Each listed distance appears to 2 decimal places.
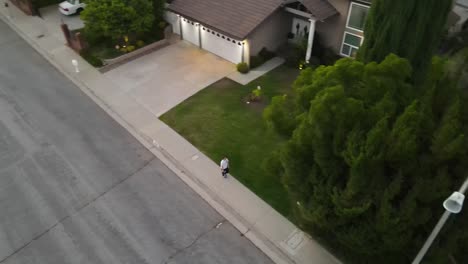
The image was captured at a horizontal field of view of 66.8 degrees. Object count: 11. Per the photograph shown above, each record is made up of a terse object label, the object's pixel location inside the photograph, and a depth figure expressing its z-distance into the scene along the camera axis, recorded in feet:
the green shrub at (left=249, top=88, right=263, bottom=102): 66.54
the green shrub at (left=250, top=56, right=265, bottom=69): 75.61
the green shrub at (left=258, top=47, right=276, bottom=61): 77.15
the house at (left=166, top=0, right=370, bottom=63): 69.00
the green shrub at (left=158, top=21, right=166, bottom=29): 85.40
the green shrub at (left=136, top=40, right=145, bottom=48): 81.51
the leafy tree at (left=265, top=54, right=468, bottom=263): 30.22
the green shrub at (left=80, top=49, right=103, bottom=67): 76.02
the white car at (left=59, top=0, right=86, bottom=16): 92.94
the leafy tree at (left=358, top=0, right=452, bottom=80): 38.24
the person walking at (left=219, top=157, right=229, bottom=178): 49.93
